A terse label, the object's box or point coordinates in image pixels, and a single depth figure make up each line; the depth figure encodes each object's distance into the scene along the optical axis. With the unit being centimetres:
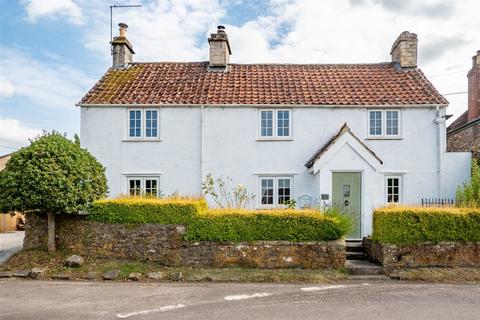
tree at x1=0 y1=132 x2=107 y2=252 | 1209
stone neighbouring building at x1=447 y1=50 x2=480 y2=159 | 2229
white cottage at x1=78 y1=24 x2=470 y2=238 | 1770
